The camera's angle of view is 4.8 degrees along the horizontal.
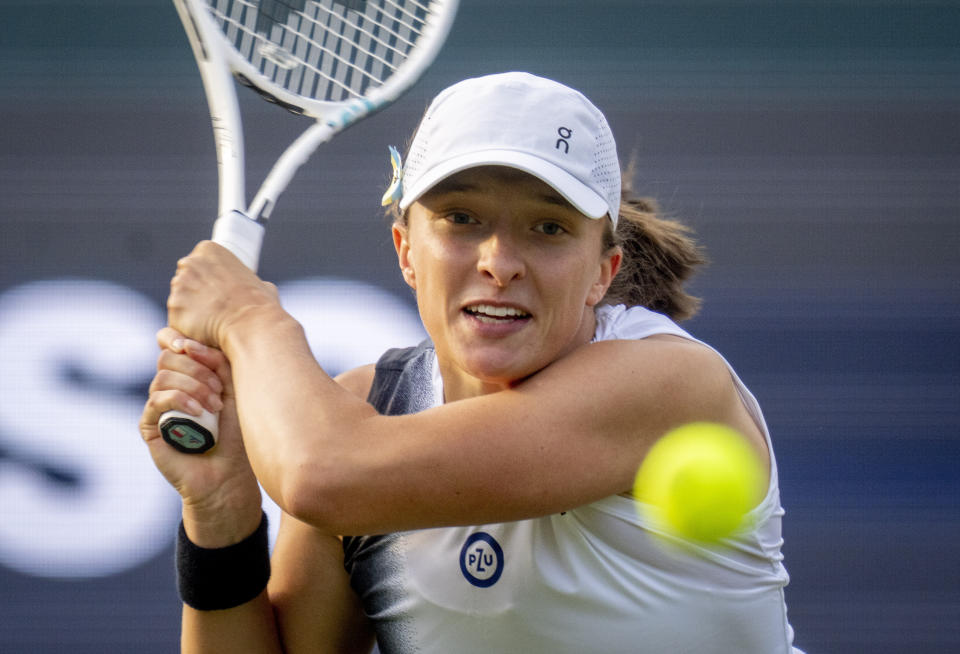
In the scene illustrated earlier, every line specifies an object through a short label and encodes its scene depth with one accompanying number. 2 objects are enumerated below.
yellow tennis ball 8.16
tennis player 8.10
